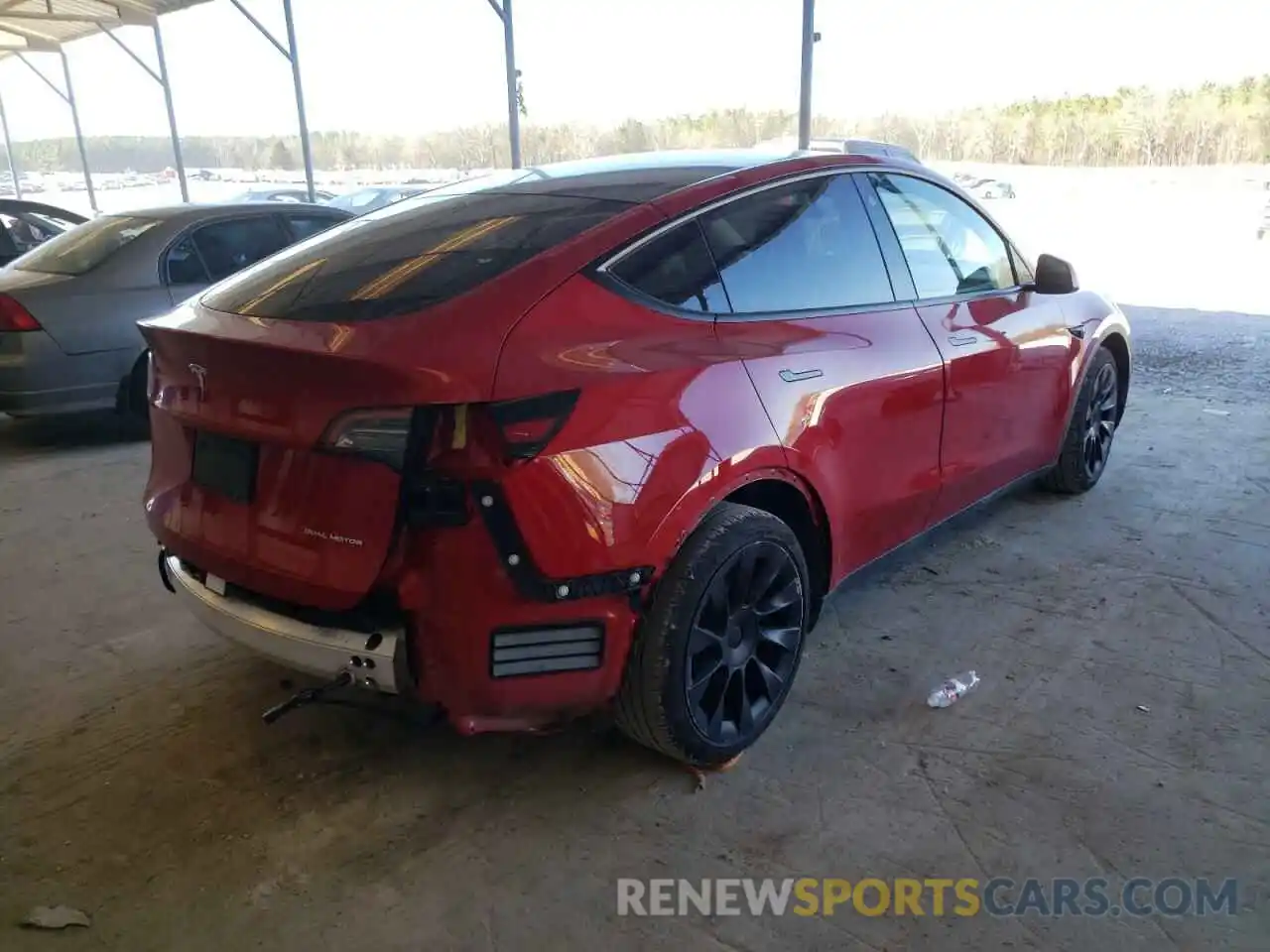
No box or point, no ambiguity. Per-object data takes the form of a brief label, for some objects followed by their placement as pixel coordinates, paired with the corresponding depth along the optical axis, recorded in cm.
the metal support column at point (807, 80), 729
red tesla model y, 197
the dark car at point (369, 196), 1450
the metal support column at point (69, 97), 1988
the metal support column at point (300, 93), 1210
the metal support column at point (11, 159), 2279
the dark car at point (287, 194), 1448
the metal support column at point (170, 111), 1594
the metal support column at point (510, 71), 909
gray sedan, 521
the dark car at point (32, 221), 903
